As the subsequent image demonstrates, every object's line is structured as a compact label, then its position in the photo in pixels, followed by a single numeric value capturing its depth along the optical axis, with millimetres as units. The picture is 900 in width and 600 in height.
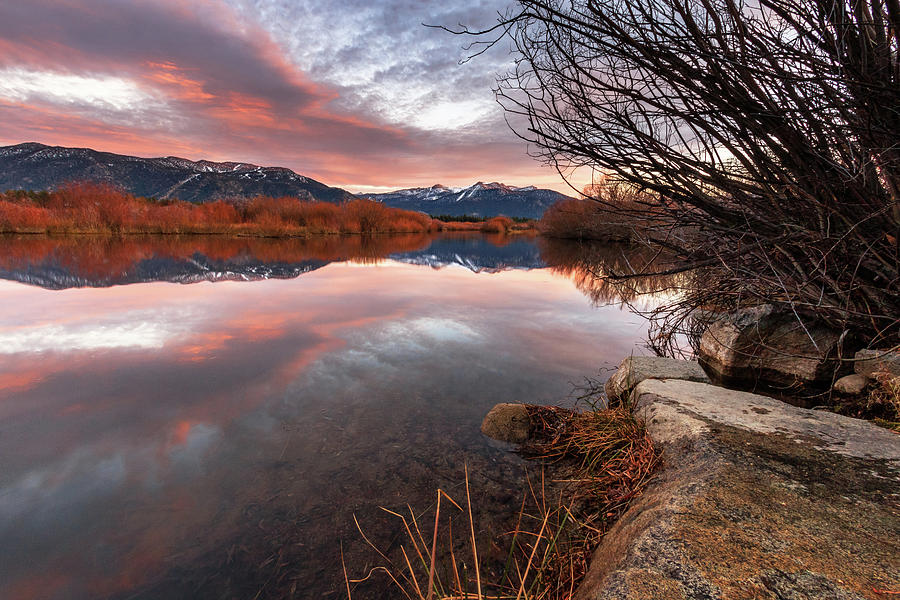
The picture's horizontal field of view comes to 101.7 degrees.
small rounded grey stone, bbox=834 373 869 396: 2682
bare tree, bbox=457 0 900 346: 1979
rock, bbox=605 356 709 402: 2988
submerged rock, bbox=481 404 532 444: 2707
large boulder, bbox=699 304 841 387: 3158
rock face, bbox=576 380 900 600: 920
